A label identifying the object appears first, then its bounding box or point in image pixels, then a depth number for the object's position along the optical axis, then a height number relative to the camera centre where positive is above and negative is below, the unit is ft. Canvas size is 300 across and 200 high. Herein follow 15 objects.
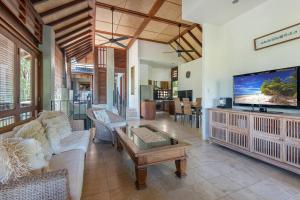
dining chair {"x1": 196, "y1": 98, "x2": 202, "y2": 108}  20.01 -0.64
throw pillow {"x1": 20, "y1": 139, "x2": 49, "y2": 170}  3.94 -1.46
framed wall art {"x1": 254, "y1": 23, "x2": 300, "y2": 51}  8.68 +3.62
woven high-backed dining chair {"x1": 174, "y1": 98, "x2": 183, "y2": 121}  21.16 -1.26
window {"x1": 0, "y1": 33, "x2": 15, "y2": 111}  6.79 +1.19
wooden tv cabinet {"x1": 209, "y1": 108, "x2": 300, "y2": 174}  7.30 -2.10
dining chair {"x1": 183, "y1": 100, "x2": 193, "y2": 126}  19.14 -1.26
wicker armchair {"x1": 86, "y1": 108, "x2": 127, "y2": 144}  11.43 -2.22
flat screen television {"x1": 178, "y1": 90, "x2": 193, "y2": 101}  26.84 +0.68
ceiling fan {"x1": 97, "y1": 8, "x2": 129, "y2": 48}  17.33 +6.56
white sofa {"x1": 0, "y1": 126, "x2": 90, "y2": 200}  3.07 -2.16
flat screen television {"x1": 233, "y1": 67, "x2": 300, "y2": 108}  8.14 +0.52
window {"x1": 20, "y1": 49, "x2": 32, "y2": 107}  8.71 +1.24
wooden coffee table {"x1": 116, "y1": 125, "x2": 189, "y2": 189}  6.34 -2.21
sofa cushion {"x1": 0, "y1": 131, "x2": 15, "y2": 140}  5.20 -1.22
